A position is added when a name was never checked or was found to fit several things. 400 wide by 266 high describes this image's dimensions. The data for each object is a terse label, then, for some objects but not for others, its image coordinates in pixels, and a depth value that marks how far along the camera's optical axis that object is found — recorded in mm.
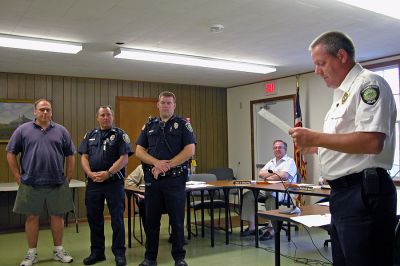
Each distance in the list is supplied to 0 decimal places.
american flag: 6703
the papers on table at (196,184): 4880
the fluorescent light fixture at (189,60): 5258
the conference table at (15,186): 5422
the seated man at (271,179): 5193
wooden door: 7258
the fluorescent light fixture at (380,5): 3544
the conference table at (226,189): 4680
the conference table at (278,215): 2479
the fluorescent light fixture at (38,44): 4473
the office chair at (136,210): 5133
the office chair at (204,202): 5415
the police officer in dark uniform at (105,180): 3979
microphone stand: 2477
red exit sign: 7453
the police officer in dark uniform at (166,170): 3621
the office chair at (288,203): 5039
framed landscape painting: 6266
